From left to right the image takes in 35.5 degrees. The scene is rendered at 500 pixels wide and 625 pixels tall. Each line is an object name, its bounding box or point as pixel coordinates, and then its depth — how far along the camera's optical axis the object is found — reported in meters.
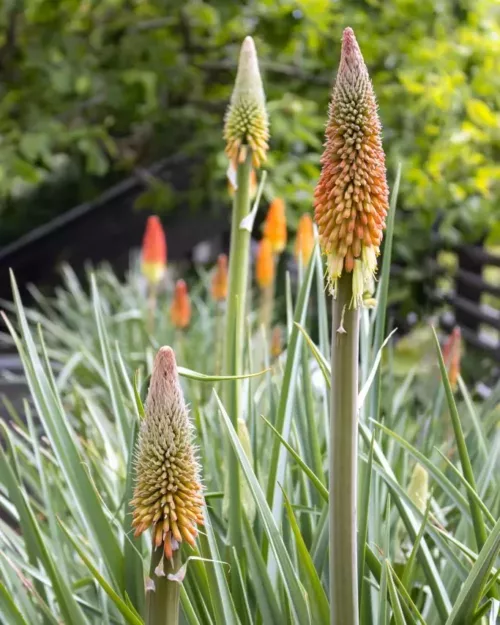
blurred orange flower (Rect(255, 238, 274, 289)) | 2.30
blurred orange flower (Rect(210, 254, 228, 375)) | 2.35
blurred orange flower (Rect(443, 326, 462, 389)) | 1.67
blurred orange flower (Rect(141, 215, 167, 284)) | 2.57
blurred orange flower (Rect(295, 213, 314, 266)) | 1.75
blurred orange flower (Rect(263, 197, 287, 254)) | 2.24
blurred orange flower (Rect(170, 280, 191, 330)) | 2.41
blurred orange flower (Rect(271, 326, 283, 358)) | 2.21
